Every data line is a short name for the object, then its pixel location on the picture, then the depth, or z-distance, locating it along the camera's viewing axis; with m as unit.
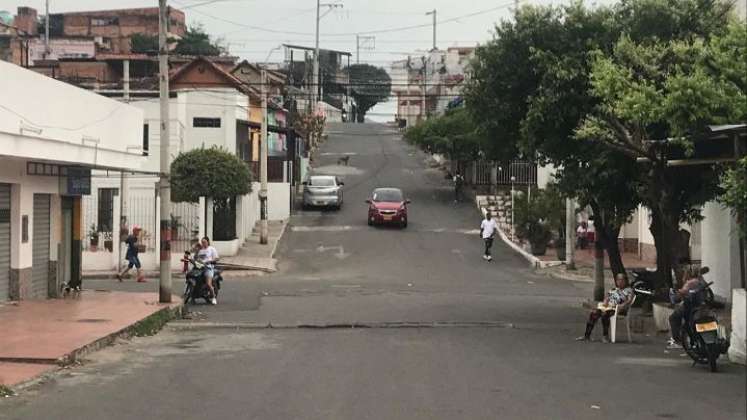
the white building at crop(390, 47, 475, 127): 92.19
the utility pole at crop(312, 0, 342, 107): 76.94
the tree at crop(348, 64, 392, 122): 109.94
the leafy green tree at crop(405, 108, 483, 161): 48.47
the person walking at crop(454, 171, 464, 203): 49.12
